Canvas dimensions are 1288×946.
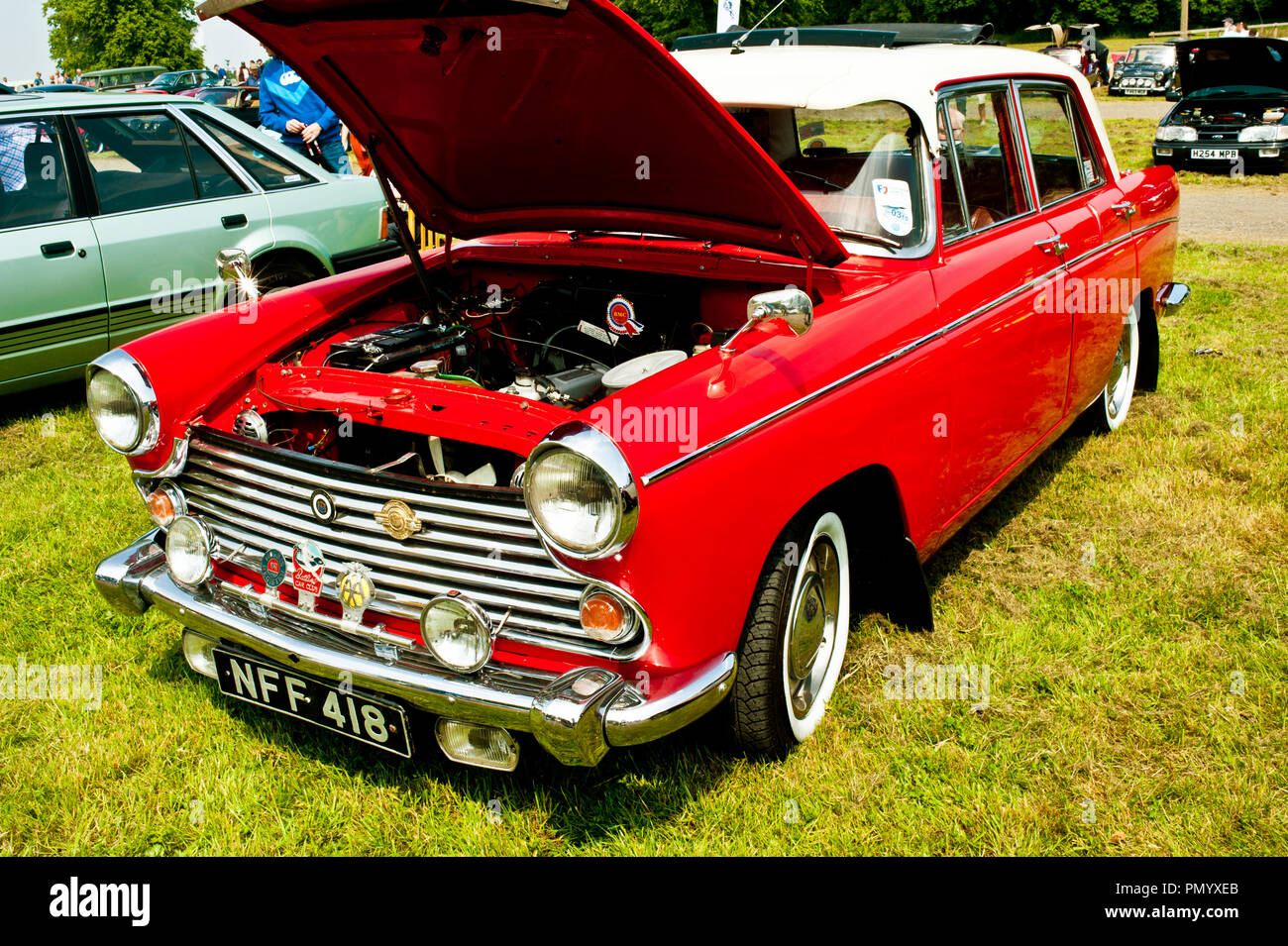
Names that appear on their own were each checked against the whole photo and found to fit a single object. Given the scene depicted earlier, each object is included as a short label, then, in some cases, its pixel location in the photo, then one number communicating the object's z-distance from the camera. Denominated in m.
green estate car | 4.98
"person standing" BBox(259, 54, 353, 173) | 7.11
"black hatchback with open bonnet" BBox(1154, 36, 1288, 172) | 11.93
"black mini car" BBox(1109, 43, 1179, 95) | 24.16
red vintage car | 2.11
